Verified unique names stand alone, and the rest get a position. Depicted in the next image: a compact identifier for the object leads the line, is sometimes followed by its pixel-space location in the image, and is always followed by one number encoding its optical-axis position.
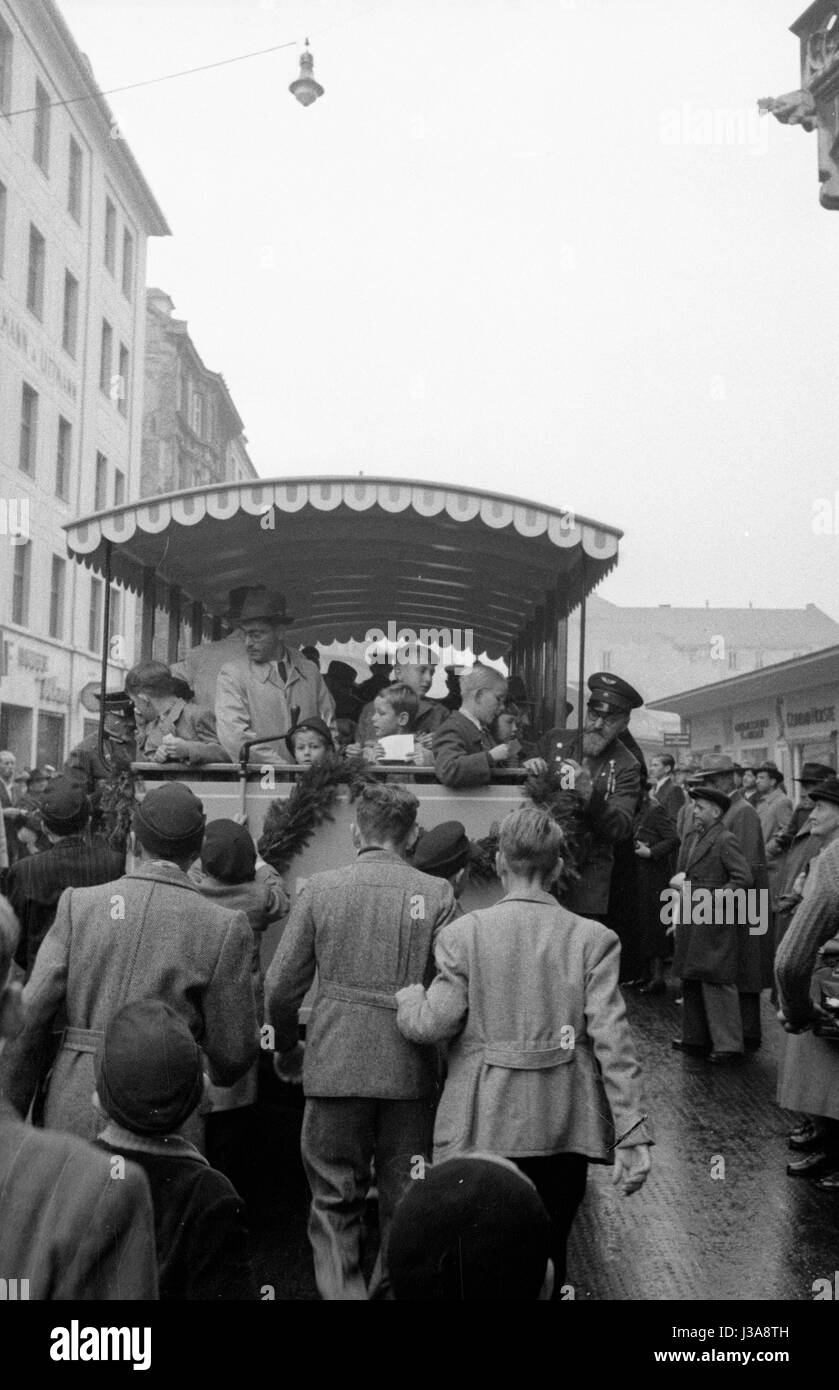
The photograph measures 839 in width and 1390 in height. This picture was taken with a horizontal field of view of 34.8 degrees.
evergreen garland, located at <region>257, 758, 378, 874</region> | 6.48
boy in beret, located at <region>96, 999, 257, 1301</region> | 2.69
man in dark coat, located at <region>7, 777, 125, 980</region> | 6.11
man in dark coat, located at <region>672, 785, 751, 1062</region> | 8.93
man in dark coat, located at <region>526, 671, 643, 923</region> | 6.76
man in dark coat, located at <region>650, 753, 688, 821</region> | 13.34
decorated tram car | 6.82
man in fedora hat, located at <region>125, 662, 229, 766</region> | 7.53
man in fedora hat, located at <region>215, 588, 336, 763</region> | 7.59
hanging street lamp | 15.89
